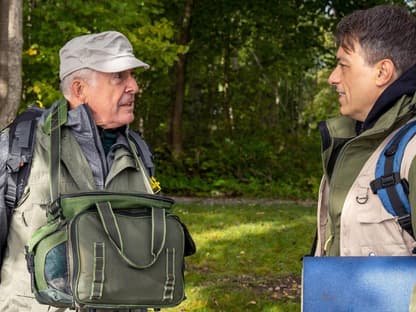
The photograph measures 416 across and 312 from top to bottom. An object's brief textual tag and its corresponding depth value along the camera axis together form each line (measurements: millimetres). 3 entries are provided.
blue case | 2260
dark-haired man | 2438
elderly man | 3096
